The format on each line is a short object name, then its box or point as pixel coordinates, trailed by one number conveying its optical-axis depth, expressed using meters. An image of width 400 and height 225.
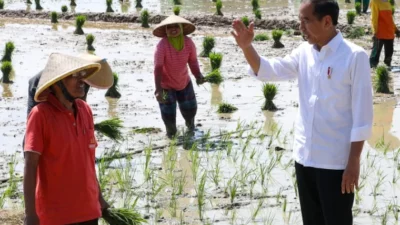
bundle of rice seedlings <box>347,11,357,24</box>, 17.39
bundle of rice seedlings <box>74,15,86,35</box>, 17.59
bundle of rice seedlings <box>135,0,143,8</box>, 22.72
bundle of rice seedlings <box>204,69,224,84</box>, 9.55
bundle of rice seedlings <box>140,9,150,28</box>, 18.73
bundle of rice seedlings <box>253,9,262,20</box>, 18.76
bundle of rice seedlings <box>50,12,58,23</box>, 19.88
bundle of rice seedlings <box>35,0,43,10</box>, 22.51
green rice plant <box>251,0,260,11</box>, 21.00
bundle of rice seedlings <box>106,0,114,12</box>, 21.20
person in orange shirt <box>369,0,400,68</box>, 12.23
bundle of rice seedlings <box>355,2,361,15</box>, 19.27
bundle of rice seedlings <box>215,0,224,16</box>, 19.58
